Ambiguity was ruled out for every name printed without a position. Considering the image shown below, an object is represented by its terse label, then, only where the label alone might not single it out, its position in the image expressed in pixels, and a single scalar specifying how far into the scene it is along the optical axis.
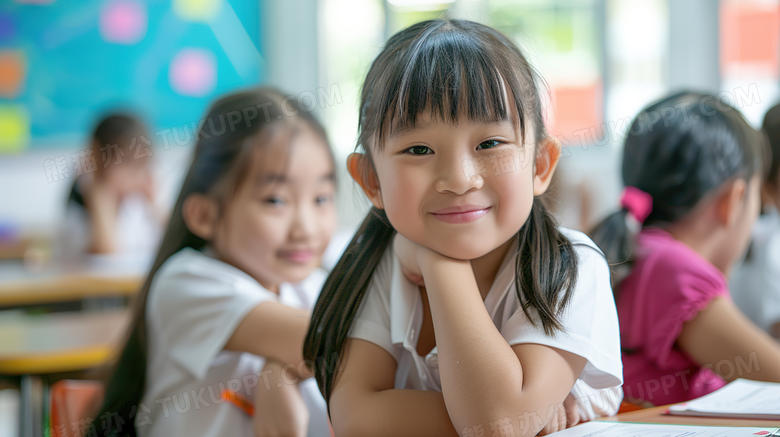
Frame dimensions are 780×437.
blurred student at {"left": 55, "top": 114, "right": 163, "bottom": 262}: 3.51
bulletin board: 4.29
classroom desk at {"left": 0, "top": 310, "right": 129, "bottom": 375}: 1.61
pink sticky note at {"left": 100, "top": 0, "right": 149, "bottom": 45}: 4.59
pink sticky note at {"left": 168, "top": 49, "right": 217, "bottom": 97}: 4.85
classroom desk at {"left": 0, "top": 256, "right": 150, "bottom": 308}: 2.45
